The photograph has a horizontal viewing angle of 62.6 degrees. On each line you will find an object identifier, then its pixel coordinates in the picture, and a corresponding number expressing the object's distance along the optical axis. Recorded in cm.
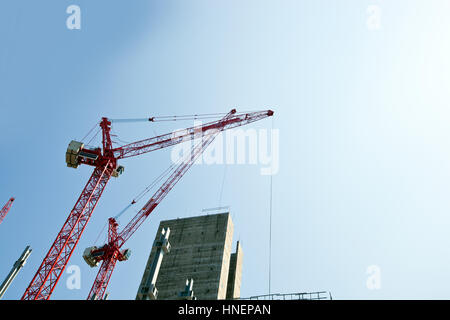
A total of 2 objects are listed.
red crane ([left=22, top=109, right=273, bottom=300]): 4944
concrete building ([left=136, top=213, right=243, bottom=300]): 6681
